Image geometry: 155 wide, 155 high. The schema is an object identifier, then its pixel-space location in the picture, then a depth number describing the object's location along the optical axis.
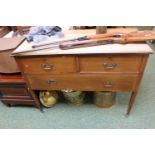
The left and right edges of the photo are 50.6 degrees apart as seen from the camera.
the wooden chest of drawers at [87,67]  1.18
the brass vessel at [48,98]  1.72
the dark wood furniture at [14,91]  1.56
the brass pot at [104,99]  1.64
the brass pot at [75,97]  1.66
